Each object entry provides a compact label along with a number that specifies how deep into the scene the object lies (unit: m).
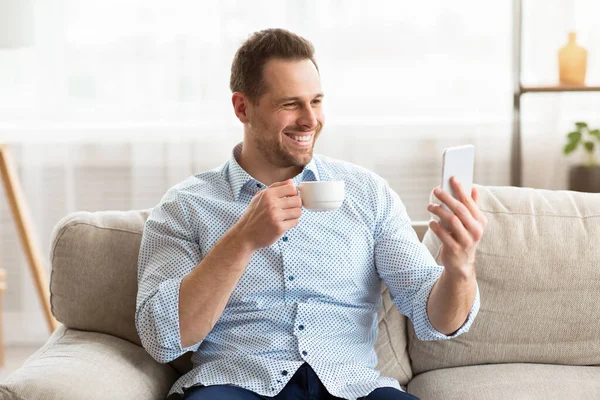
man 1.75
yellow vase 3.11
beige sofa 2.01
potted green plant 3.10
